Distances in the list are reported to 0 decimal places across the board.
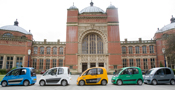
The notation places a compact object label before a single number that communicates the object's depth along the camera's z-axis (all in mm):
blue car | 12925
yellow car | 13039
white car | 13047
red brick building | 31797
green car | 13156
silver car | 13359
